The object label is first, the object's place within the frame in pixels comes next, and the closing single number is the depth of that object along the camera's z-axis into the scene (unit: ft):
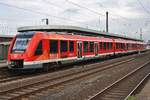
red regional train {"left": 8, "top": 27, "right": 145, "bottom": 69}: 38.66
